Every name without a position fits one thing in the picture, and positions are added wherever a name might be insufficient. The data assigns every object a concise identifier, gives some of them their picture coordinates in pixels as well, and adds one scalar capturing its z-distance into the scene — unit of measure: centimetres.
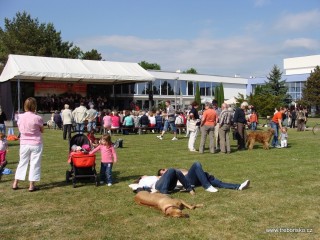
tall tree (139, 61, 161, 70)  9044
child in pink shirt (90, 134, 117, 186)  767
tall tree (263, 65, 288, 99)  4719
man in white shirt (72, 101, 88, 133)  1642
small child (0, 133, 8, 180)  870
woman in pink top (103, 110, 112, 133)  1805
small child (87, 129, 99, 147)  952
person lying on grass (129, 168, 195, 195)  660
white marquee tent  2503
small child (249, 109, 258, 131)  2274
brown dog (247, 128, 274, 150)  1355
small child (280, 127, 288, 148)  1406
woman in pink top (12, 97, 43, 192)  711
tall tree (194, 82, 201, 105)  4838
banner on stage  3294
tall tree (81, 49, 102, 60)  4950
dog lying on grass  535
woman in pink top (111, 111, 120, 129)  1972
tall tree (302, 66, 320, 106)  4675
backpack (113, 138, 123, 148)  1402
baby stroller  749
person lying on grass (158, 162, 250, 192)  692
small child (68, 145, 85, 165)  757
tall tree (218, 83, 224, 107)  5075
